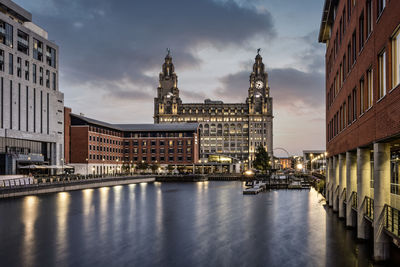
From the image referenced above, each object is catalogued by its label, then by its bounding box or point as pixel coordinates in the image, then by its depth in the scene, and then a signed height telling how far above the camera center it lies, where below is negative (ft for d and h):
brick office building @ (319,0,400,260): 53.67 +8.60
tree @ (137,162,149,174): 479.00 -20.97
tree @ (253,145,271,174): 500.74 -15.05
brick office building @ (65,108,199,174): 488.02 +6.81
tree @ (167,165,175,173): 500.00 -24.62
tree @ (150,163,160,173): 488.23 -22.79
